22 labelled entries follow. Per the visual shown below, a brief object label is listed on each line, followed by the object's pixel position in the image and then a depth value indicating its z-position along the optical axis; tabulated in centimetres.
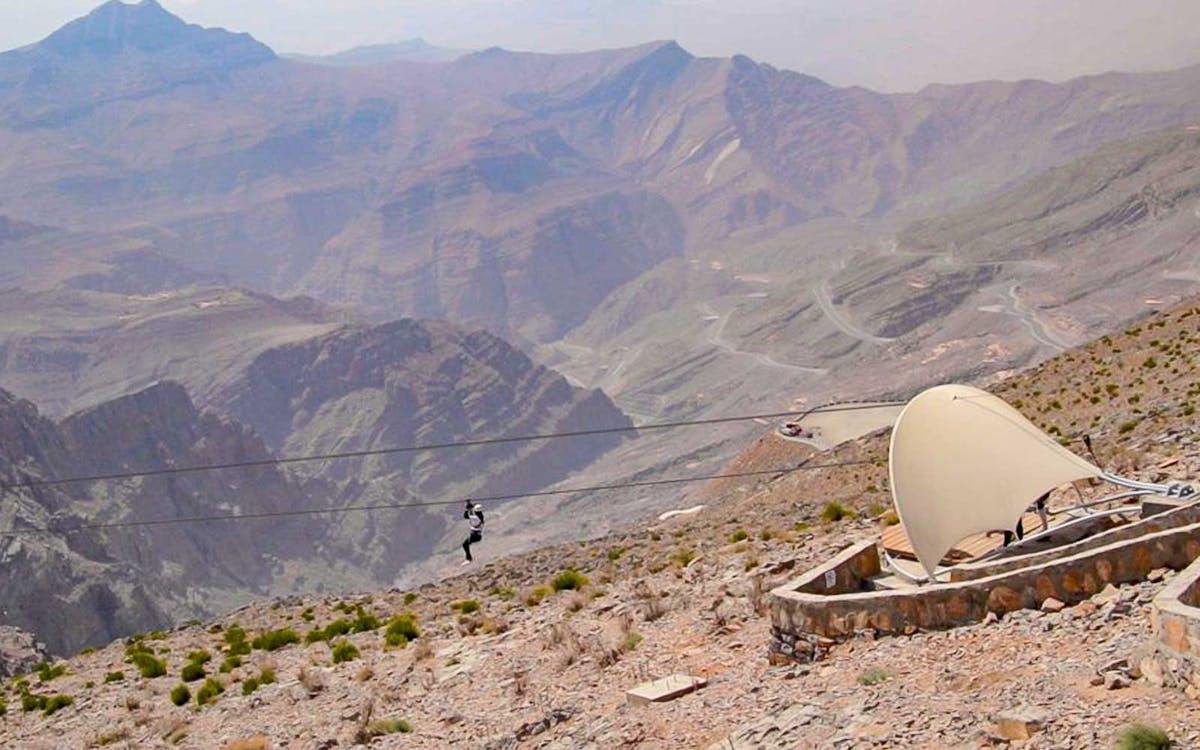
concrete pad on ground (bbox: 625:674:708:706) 1636
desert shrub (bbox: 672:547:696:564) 2685
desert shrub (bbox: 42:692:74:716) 2616
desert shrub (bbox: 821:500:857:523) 2795
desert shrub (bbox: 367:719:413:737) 1930
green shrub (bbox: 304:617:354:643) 2784
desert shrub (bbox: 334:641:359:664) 2495
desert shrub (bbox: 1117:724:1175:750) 1040
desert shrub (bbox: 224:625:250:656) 2780
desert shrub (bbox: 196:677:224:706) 2384
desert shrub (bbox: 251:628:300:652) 2781
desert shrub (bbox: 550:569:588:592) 2753
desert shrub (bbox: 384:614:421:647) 2564
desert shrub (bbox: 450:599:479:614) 2765
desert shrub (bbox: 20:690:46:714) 2688
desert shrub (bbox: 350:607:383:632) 2812
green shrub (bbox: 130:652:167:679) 2705
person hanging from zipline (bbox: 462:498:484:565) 3313
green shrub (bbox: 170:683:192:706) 2442
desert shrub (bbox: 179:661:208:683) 2605
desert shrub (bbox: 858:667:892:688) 1427
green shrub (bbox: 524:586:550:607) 2662
